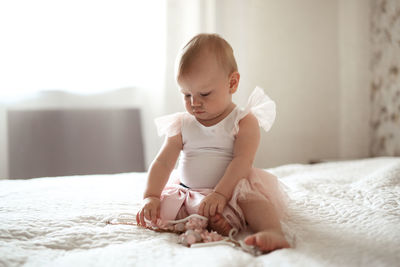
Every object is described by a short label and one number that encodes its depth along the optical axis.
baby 0.80
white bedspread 0.59
